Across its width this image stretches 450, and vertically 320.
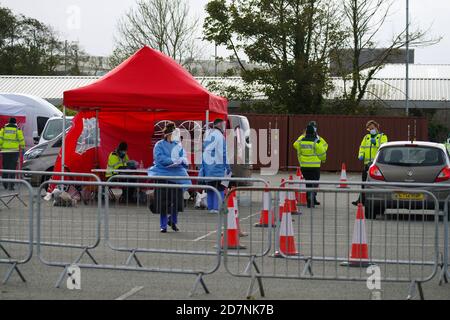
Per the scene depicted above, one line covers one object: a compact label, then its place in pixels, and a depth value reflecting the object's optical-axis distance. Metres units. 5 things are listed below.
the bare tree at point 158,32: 58.62
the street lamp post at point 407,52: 46.09
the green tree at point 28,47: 74.62
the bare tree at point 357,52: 44.88
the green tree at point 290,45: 43.34
